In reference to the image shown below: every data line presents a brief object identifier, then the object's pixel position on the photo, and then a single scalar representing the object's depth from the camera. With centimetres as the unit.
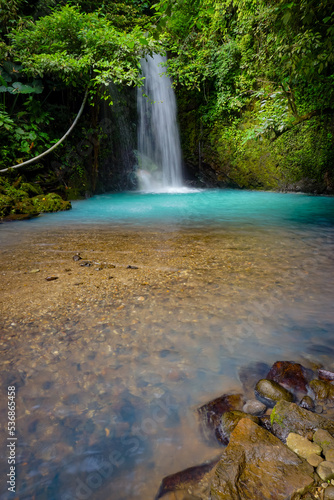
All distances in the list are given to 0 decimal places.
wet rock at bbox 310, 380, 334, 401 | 148
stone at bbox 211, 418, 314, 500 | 103
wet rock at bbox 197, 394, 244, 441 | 134
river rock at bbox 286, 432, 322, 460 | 115
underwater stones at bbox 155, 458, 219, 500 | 107
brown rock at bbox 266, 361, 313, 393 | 157
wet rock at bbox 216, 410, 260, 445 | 130
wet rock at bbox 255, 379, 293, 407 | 147
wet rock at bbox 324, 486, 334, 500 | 97
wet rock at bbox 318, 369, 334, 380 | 159
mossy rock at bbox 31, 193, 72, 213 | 728
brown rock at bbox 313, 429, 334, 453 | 116
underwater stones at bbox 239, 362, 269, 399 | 156
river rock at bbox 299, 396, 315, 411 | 144
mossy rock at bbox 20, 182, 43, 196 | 782
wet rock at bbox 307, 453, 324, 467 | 110
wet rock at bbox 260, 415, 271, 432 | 133
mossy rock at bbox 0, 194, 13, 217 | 634
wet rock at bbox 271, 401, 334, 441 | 126
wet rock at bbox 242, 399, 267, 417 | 141
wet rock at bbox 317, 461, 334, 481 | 104
